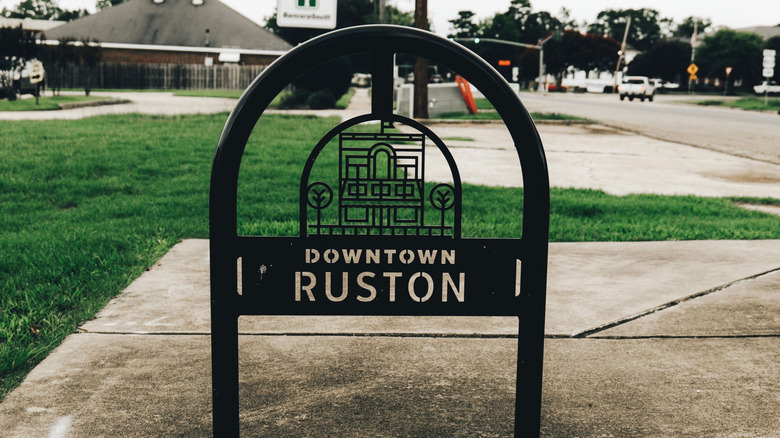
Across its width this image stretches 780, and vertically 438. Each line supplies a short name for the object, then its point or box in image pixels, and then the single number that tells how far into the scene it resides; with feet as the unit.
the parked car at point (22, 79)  78.12
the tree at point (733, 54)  222.65
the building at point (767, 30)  321.11
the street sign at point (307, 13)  32.83
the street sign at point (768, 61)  108.47
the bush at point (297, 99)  76.38
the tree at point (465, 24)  411.03
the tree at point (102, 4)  398.29
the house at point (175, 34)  169.48
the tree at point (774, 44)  231.81
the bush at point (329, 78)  76.95
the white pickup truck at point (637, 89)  158.30
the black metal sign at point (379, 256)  6.18
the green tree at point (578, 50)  313.32
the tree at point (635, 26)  457.27
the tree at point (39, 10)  404.98
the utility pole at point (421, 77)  65.16
